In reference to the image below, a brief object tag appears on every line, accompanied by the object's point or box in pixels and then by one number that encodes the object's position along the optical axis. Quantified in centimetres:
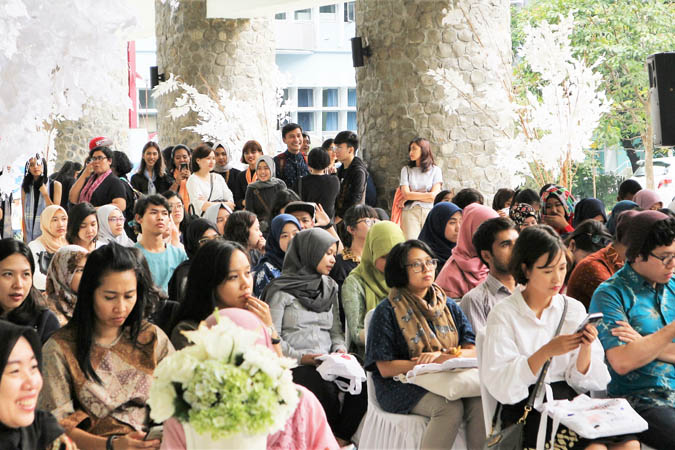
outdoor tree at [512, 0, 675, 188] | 1605
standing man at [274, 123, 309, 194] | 853
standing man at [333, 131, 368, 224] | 852
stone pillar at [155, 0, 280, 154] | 1220
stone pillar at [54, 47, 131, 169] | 1636
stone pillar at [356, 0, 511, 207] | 895
